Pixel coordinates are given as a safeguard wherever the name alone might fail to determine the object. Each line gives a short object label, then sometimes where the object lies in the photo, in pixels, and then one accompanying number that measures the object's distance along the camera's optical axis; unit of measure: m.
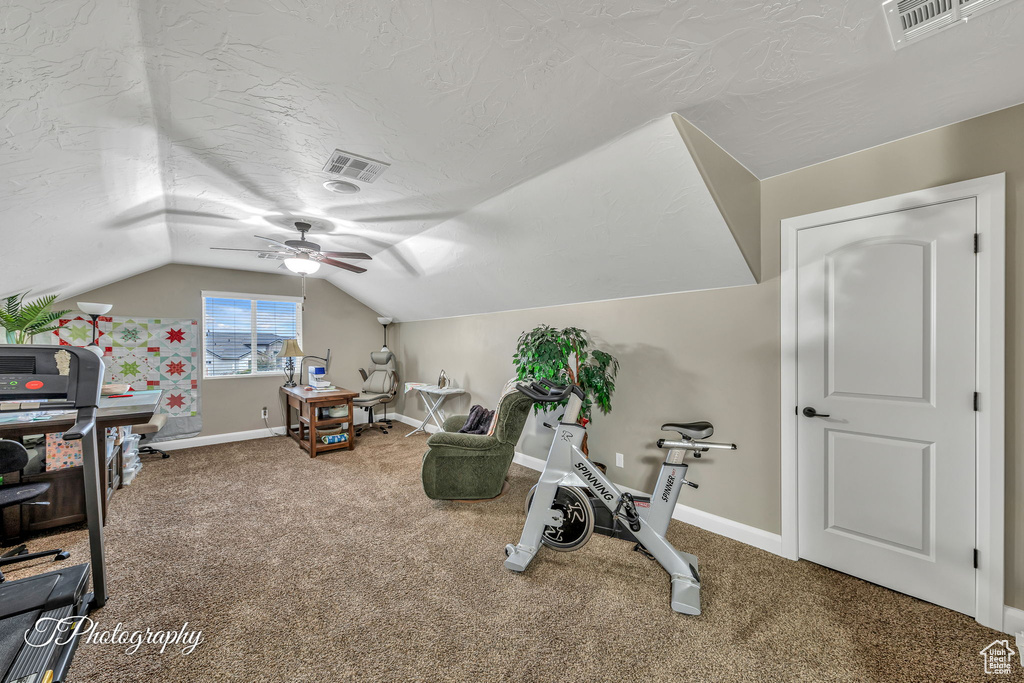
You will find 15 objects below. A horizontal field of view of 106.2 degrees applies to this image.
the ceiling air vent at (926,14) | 1.20
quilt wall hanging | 4.46
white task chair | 5.79
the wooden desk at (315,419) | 4.50
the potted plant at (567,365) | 3.00
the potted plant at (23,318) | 2.82
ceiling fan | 3.15
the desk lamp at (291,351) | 5.16
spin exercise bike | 2.09
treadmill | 1.30
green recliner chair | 3.04
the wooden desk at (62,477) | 2.40
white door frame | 1.74
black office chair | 2.06
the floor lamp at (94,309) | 3.77
